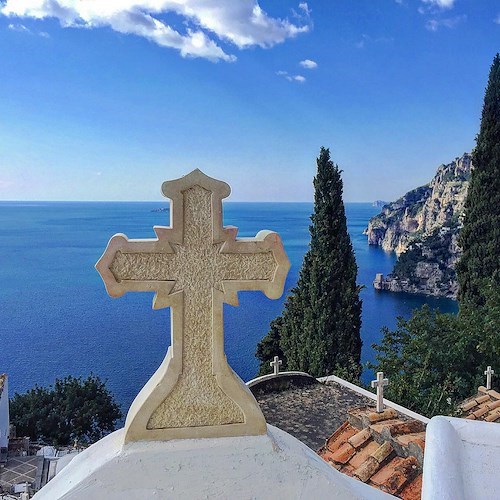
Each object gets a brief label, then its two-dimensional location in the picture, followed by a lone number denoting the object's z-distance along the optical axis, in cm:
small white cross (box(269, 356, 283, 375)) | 1086
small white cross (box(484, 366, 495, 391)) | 922
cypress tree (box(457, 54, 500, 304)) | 1791
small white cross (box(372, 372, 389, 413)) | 710
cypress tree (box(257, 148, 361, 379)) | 1767
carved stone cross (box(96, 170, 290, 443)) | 229
